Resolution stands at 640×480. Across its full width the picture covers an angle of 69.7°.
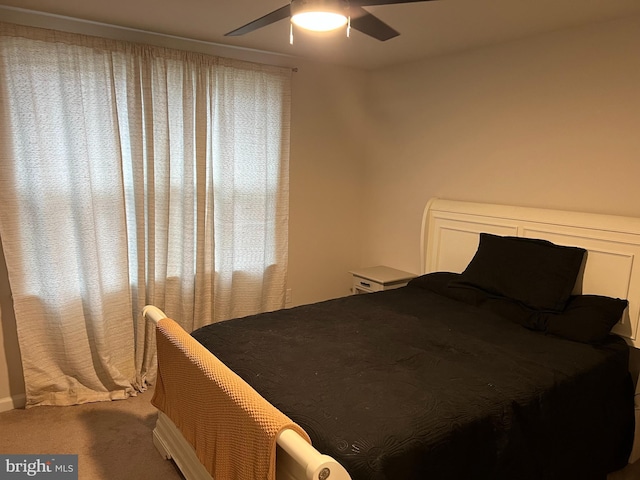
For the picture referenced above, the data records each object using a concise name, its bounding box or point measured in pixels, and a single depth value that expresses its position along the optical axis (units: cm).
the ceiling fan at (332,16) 158
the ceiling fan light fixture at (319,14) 158
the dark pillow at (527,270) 249
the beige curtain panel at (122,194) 262
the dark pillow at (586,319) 228
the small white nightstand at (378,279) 356
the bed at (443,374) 149
